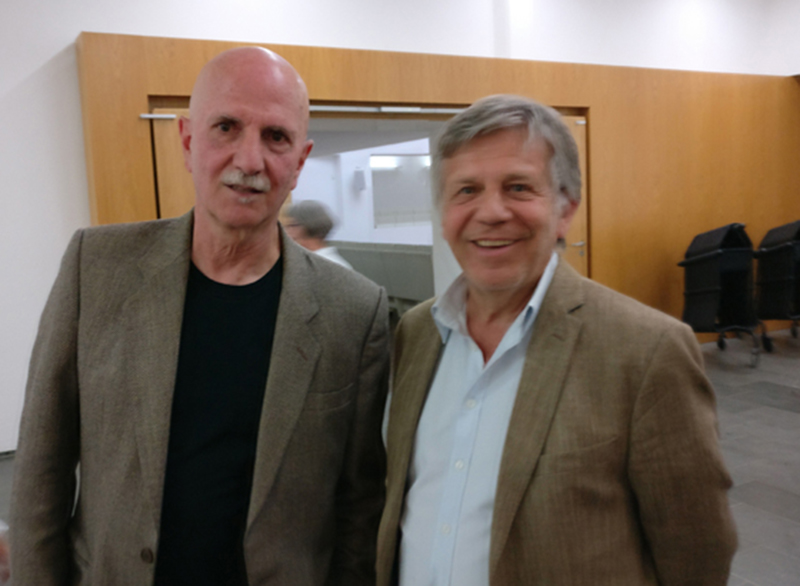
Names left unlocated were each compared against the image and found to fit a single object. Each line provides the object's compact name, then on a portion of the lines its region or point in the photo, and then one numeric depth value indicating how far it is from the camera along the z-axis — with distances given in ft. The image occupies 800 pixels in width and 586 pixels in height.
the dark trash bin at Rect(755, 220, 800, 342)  21.74
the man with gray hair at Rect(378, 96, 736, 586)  3.58
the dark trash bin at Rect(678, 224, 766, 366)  21.13
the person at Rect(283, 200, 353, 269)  12.68
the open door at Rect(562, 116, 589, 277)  21.02
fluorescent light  46.81
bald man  4.09
